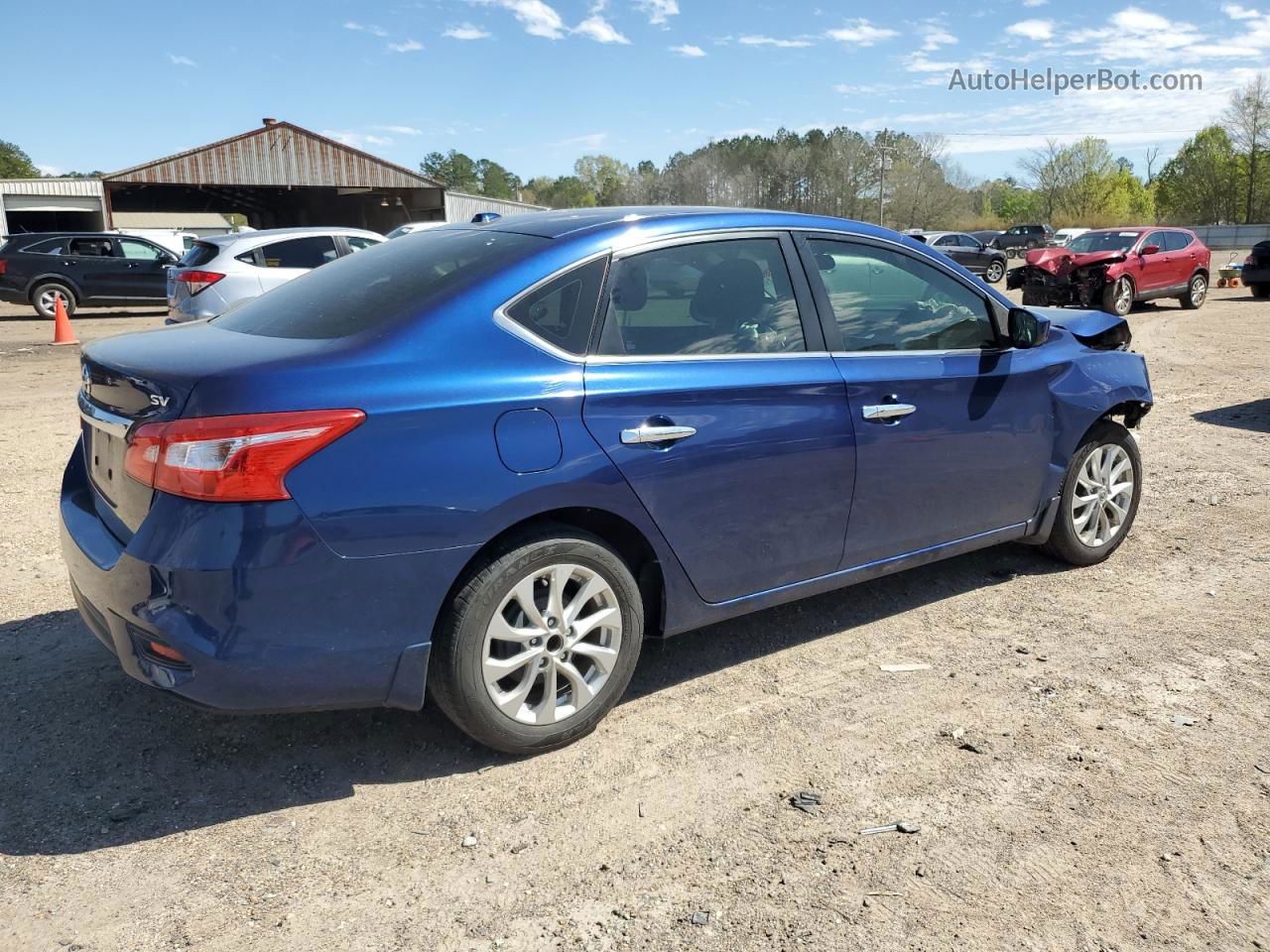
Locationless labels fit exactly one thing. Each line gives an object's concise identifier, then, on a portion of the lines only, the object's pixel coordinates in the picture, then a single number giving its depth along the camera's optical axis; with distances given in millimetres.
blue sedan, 2703
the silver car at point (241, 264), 11609
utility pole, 66012
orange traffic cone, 15766
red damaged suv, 18094
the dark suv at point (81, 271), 19250
